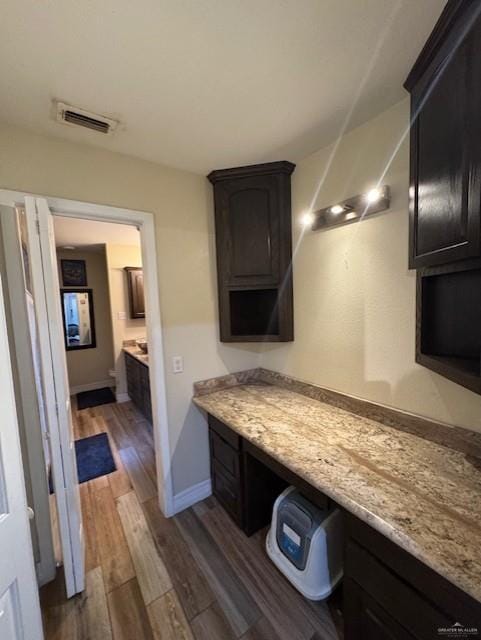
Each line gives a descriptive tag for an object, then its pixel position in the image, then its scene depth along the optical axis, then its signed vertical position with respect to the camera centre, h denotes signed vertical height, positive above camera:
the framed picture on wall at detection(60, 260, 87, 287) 4.52 +0.64
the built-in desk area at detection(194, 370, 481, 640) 0.73 -0.70
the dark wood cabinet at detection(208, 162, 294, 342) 1.85 +0.45
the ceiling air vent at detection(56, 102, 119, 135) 1.24 +0.94
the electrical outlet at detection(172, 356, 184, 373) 1.91 -0.43
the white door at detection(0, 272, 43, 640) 0.77 -0.68
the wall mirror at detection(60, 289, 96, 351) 4.56 -0.14
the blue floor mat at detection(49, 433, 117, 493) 2.49 -1.53
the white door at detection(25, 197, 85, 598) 1.32 -0.36
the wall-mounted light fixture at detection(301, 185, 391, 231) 1.37 +0.50
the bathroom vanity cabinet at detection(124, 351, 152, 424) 3.33 -1.07
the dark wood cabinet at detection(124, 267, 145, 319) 4.19 +0.27
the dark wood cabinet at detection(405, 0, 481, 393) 0.78 +0.34
